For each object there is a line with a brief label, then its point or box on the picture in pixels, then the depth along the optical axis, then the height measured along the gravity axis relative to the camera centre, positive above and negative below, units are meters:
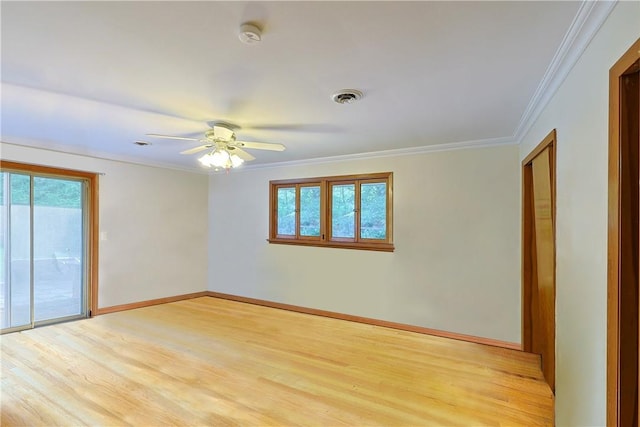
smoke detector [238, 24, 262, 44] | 1.57 +0.90
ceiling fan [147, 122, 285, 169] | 3.08 +0.68
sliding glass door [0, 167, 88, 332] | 3.94 -0.45
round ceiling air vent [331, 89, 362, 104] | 2.37 +0.91
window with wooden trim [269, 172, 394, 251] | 4.45 +0.06
